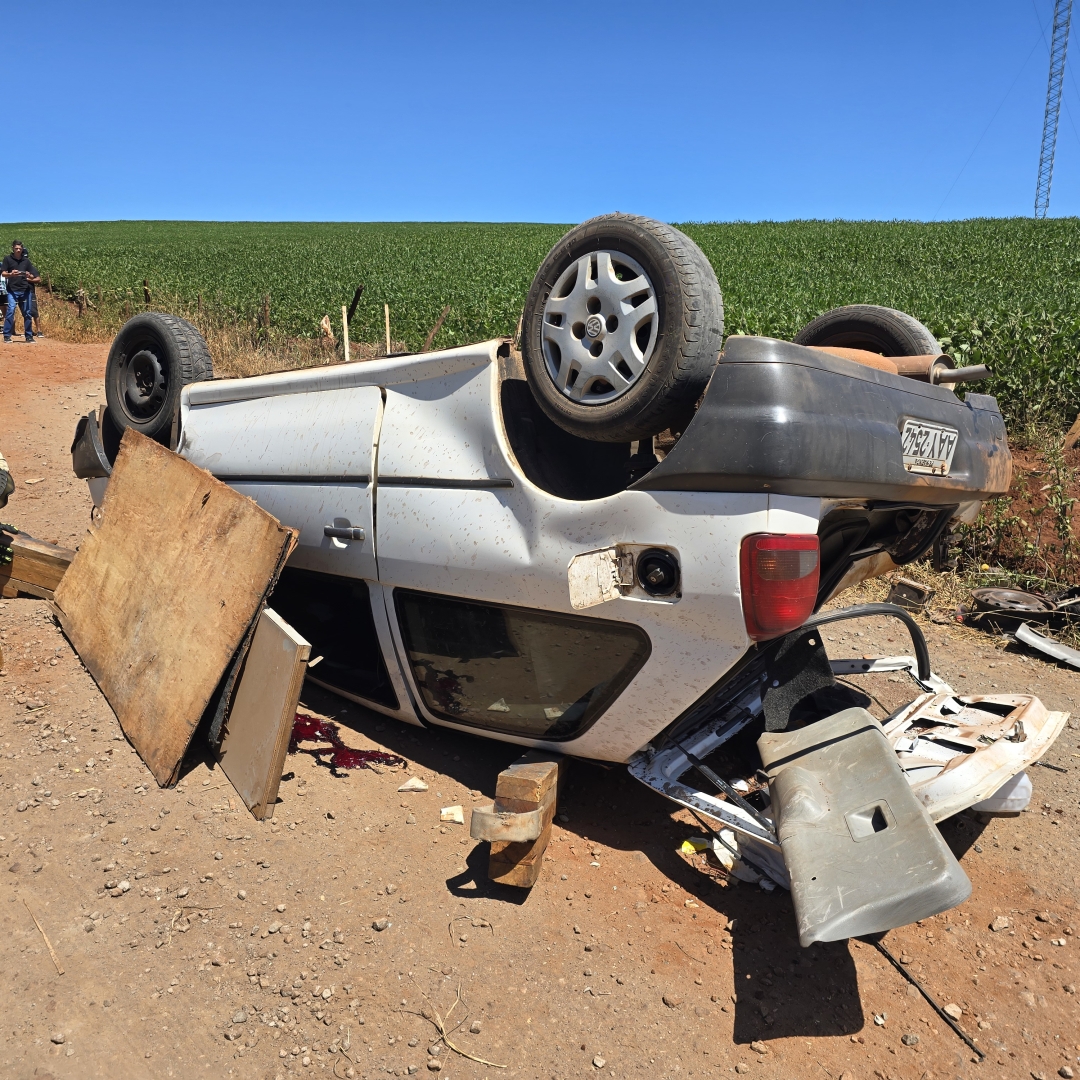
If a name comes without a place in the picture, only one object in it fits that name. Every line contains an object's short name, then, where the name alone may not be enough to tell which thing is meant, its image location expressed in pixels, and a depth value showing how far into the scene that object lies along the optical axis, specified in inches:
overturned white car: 100.0
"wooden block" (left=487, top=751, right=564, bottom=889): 115.3
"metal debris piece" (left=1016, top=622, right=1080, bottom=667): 203.6
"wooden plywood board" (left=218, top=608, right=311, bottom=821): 126.1
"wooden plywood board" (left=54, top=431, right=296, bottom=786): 137.6
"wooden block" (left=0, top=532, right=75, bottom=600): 196.5
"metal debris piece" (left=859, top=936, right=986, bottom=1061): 91.7
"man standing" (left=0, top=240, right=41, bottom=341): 629.0
